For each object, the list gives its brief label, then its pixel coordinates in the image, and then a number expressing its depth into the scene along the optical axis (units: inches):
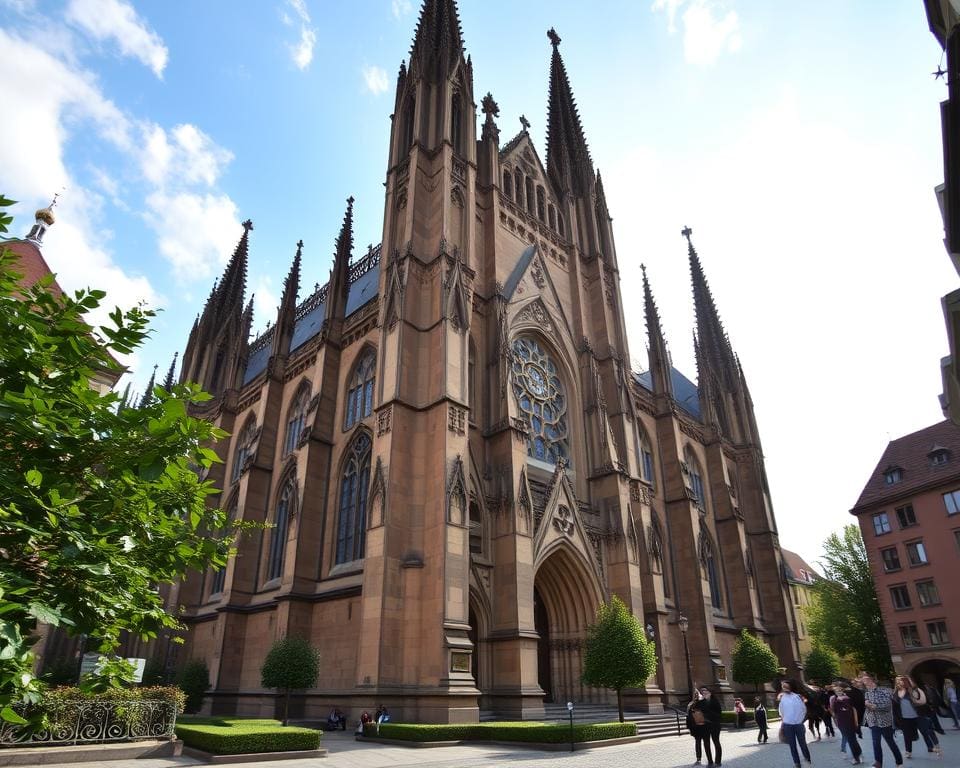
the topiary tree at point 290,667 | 707.4
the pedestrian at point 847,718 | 445.9
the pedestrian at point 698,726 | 453.7
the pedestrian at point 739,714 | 871.1
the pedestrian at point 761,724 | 678.0
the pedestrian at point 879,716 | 399.5
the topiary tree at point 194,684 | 912.3
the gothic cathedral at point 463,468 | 751.7
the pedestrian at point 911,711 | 455.5
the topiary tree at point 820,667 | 1357.0
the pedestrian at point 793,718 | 424.8
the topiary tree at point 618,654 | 731.4
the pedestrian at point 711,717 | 446.3
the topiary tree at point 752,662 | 1066.1
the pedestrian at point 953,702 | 761.0
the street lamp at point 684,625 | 891.0
